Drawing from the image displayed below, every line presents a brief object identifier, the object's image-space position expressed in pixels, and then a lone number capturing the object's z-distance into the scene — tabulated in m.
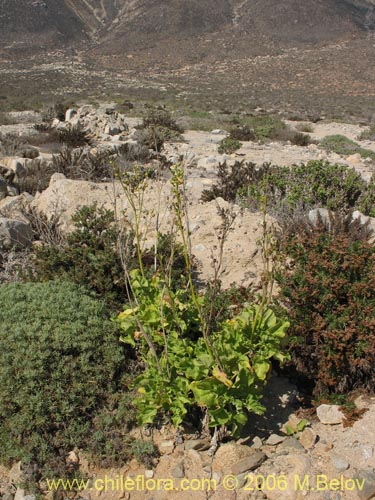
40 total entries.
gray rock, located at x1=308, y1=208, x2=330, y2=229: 4.97
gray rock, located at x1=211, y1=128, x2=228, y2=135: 14.16
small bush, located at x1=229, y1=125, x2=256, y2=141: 13.02
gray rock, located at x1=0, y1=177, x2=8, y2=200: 6.14
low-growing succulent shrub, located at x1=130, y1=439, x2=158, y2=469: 2.69
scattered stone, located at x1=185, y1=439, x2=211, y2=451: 2.74
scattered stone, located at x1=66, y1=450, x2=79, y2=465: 2.73
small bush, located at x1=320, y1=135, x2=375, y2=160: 11.65
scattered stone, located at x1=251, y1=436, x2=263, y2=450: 2.76
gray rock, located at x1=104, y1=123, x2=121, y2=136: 12.46
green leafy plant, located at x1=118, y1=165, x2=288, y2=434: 2.49
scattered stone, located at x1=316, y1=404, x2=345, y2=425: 2.88
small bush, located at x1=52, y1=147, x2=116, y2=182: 7.03
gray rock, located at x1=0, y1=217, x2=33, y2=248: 4.73
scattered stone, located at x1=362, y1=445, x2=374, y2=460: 2.59
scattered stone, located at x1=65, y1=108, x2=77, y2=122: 15.15
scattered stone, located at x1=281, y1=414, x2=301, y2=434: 2.87
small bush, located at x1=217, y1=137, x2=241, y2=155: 10.67
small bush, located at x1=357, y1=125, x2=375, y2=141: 14.99
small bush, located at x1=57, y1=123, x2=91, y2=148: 10.55
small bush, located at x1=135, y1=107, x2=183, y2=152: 10.24
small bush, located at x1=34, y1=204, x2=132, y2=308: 3.79
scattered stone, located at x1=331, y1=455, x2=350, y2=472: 2.54
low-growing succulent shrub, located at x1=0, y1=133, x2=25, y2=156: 8.81
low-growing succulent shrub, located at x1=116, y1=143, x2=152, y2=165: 8.41
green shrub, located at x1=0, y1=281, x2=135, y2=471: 2.78
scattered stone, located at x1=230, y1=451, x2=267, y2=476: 2.55
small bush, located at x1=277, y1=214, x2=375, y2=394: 3.04
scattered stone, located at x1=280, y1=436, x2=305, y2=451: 2.73
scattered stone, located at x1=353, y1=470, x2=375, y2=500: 2.38
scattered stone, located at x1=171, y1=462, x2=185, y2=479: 2.61
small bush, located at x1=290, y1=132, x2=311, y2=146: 13.06
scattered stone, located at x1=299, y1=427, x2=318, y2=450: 2.74
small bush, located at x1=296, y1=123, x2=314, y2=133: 16.55
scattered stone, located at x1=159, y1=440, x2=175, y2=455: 2.77
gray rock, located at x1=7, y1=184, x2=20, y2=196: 6.28
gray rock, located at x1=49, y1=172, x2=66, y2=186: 6.27
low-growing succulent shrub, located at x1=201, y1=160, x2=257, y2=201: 6.21
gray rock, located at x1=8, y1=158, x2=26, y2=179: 6.90
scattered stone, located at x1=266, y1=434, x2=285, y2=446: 2.78
